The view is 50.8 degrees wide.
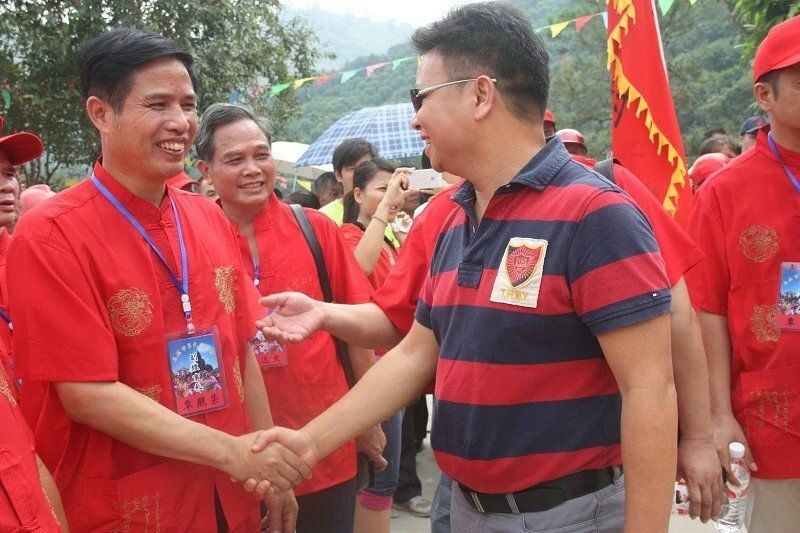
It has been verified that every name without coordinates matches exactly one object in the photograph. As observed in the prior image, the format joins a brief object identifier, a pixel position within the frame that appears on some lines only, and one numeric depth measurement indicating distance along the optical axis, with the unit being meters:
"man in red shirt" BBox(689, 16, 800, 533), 2.79
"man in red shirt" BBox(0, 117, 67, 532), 1.60
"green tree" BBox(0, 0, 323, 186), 10.23
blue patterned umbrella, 9.62
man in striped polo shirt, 1.78
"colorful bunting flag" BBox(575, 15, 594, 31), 11.26
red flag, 4.03
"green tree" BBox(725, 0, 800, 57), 5.18
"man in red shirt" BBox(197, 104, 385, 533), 3.18
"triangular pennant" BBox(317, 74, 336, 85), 13.45
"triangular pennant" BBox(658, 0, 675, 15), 7.74
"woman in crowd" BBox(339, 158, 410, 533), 4.16
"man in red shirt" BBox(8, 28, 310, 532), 2.17
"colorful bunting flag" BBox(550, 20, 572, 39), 10.34
